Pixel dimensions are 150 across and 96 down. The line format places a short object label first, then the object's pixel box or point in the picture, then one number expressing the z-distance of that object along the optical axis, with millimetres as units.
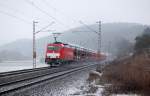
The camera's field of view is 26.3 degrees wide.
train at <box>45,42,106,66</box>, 48281
